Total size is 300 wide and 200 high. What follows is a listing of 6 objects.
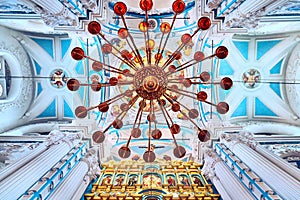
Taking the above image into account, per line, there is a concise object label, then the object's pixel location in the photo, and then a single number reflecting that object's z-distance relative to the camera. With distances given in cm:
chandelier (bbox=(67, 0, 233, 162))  519
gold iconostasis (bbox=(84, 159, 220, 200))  829
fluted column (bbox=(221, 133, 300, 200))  580
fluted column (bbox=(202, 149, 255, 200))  699
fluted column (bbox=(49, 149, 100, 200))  706
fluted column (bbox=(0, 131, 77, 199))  554
